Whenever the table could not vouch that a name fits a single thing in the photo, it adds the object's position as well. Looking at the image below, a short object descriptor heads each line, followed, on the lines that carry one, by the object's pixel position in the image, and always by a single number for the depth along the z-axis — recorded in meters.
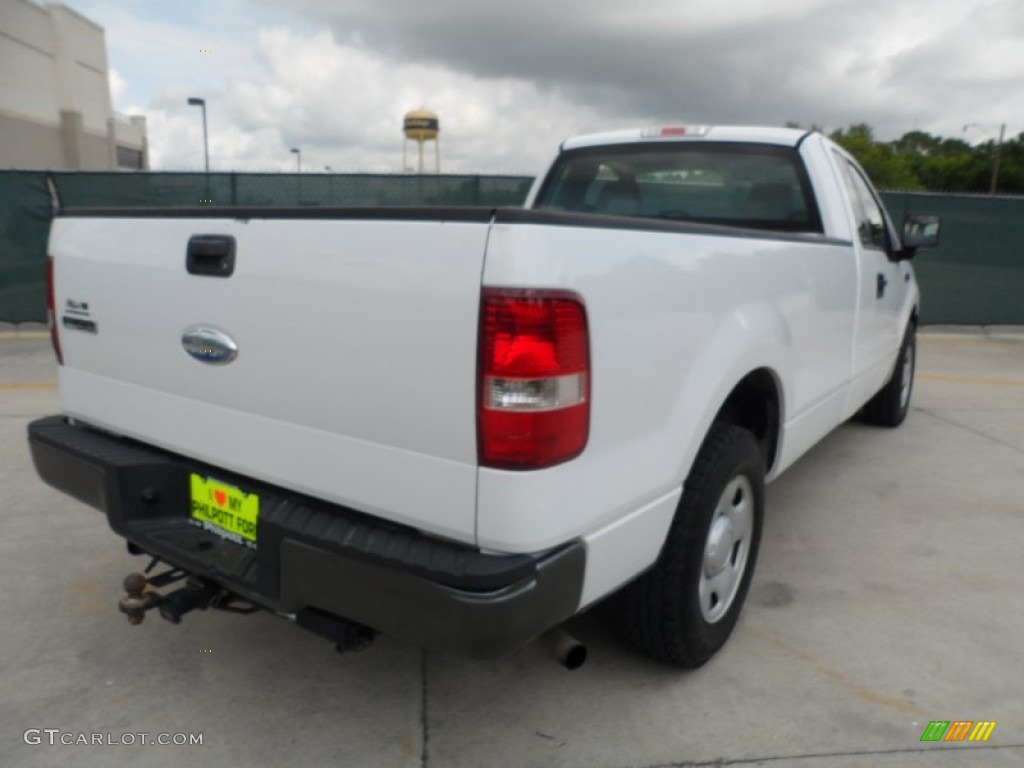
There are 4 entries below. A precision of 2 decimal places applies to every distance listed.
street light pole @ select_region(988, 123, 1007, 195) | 65.31
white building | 41.16
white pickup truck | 1.80
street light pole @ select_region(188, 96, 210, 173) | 40.06
